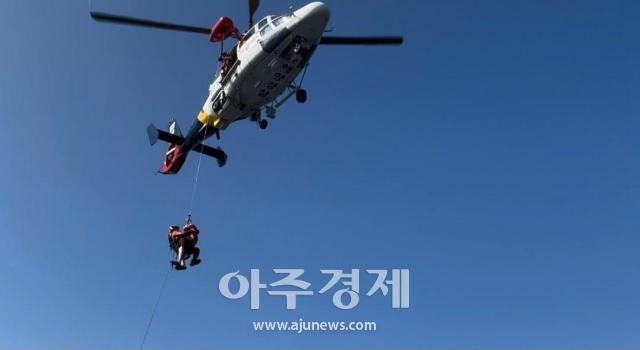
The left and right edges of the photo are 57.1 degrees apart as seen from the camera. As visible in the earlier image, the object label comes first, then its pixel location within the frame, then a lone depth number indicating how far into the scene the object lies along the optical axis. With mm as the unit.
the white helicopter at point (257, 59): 21516
